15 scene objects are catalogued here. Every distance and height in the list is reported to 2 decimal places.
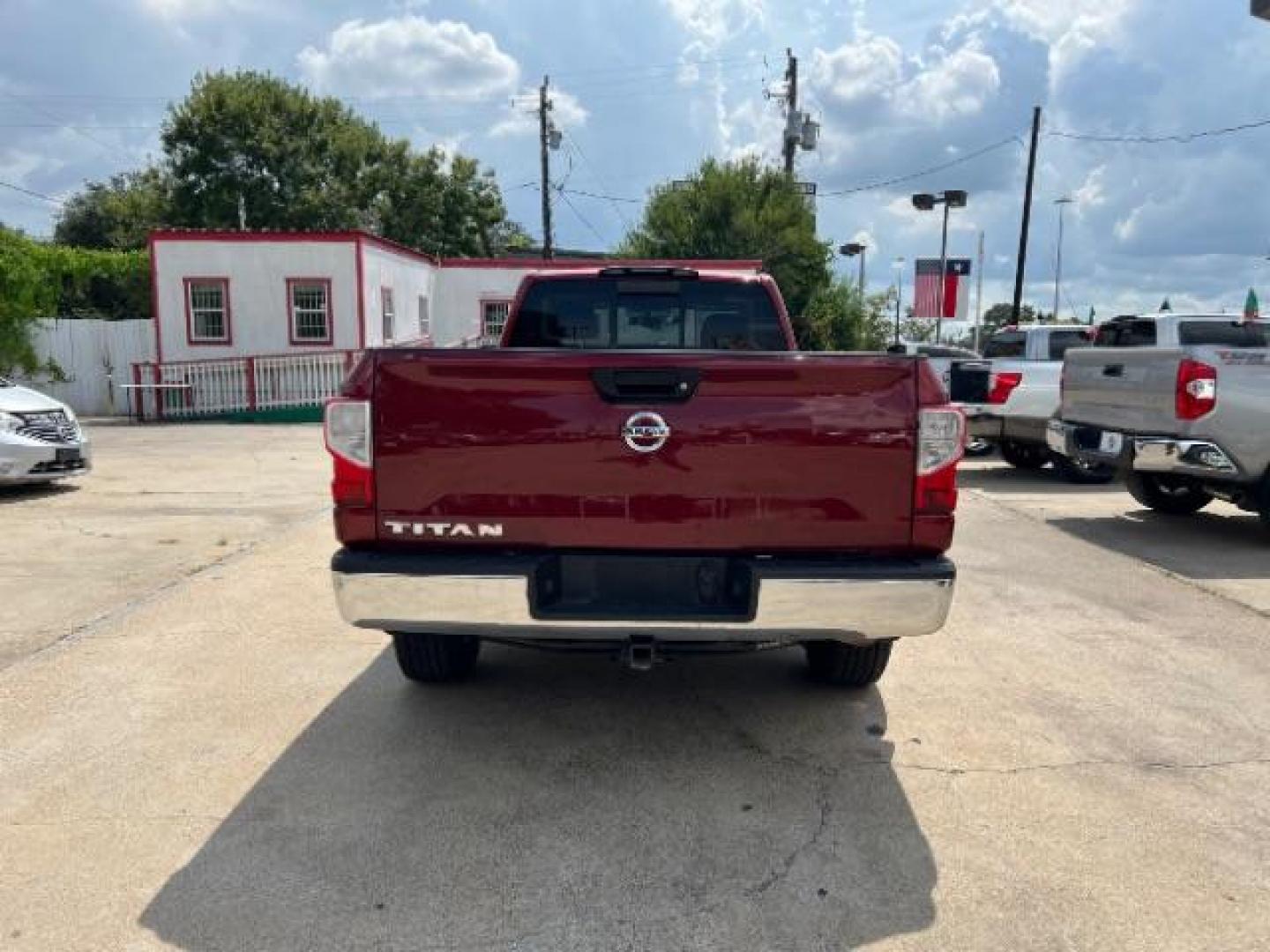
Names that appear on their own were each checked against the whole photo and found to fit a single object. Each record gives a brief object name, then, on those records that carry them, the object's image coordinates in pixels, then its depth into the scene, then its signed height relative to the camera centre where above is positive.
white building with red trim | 20.66 +0.36
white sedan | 9.30 -1.07
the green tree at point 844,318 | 34.47 +0.90
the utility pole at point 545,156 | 35.69 +6.71
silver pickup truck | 7.17 -0.51
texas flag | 24.88 +1.40
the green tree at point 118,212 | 41.19 +5.26
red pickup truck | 3.11 -0.49
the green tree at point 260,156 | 38.19 +7.05
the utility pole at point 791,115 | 32.44 +7.49
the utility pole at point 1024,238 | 29.80 +3.31
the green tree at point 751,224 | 33.59 +4.05
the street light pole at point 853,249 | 41.00 +3.94
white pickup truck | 11.09 -0.69
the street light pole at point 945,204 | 24.81 +3.98
